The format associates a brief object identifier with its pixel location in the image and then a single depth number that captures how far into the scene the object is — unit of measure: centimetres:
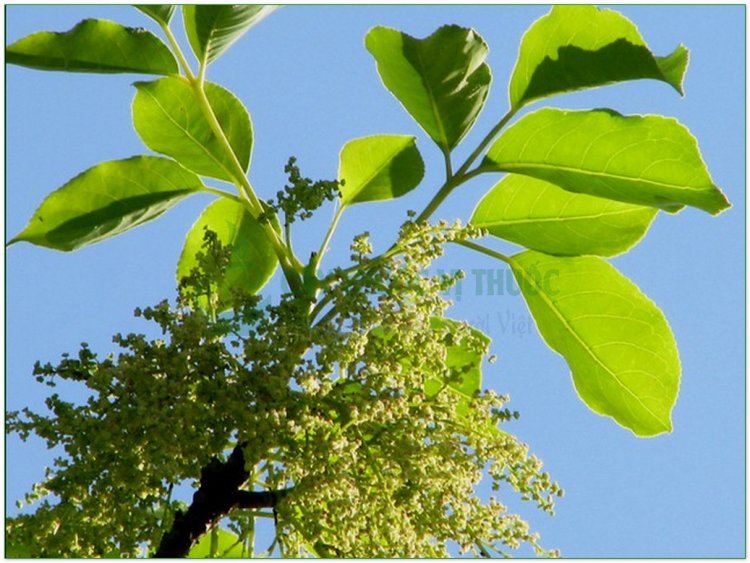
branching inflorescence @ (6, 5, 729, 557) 360
